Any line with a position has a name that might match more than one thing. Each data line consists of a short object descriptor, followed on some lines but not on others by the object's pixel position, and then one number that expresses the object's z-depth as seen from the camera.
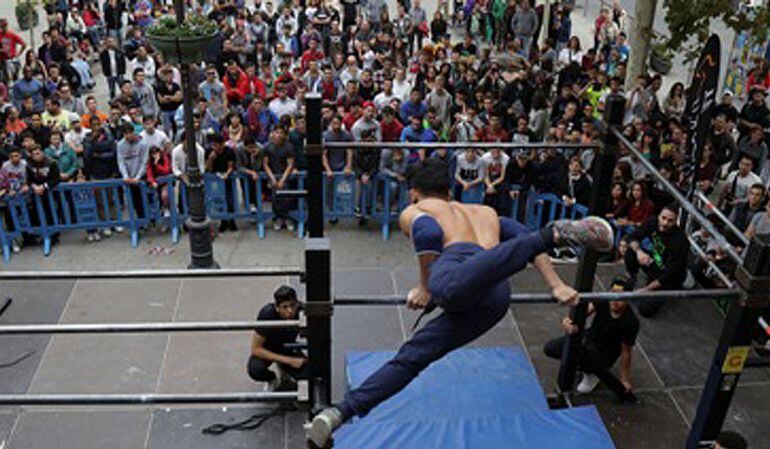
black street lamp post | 9.05
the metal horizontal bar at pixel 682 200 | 3.85
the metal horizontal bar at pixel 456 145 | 5.38
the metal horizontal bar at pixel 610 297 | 3.61
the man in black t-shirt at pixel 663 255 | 8.19
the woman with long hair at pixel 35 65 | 13.63
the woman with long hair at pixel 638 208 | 9.36
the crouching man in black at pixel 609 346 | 6.54
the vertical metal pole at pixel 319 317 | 3.41
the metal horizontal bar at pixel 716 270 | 3.87
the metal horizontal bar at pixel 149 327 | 3.54
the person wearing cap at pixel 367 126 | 10.96
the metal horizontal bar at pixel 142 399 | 3.80
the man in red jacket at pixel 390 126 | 11.15
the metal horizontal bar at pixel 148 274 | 3.66
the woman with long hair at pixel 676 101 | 13.33
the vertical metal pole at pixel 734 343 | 3.49
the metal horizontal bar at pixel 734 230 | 3.61
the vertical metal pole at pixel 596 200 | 5.36
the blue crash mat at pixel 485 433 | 5.49
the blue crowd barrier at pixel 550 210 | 9.81
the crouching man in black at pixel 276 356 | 6.21
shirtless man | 3.18
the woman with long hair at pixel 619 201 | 9.52
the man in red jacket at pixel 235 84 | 13.58
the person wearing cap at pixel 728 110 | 12.24
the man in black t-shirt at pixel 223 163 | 10.27
